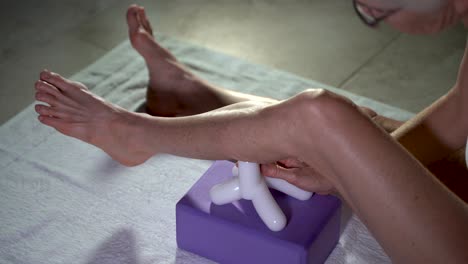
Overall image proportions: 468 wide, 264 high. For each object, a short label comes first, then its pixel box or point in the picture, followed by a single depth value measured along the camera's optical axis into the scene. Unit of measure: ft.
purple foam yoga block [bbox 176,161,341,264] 4.13
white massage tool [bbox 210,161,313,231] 4.14
